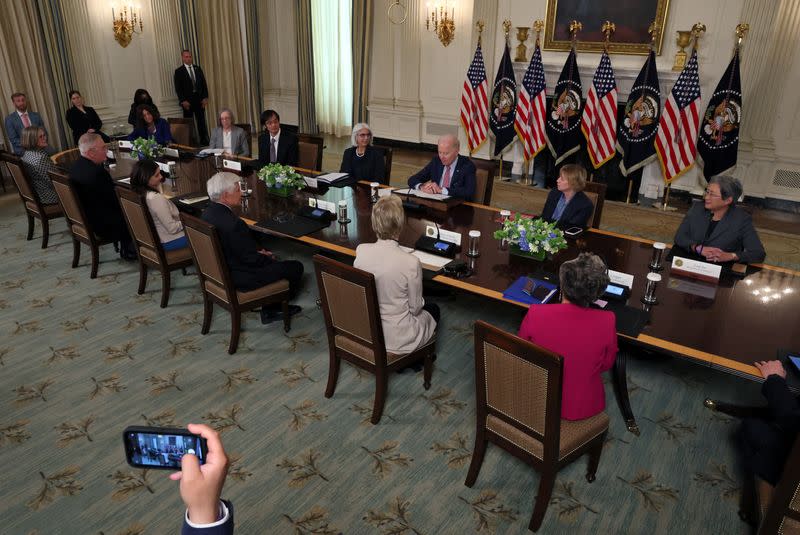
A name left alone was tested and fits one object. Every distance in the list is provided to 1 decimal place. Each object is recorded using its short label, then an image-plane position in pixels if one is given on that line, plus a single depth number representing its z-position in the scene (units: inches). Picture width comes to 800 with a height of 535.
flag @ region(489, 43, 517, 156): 298.7
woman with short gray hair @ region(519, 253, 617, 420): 86.3
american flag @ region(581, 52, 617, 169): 265.4
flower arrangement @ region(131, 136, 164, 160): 227.6
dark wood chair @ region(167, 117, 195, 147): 278.7
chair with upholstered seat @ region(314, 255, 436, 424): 107.3
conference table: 97.7
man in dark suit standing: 360.2
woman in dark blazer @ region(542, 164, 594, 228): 150.7
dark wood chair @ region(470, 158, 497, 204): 185.0
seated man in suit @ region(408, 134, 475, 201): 179.2
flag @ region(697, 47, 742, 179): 237.5
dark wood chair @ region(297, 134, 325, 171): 225.8
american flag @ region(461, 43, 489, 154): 304.8
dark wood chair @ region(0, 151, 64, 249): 199.2
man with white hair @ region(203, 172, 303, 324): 139.3
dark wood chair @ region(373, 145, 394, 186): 210.5
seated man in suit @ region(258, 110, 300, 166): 225.9
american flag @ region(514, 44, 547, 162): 287.9
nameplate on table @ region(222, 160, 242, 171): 209.2
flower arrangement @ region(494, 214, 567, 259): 128.8
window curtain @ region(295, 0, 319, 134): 398.0
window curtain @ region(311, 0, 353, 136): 400.2
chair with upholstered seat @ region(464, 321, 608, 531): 82.2
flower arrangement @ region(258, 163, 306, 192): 180.5
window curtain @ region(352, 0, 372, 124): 363.3
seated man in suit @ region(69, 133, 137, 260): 181.2
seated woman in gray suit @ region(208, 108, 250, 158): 249.3
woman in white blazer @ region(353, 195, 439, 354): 110.9
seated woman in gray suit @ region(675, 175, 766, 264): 129.2
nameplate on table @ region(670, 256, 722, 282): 121.5
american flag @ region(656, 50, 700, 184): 246.2
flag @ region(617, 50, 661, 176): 256.5
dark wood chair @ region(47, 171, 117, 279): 176.4
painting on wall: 261.0
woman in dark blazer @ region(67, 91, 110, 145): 299.9
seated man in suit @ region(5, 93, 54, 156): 277.4
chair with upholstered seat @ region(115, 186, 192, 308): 157.8
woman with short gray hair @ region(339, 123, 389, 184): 209.3
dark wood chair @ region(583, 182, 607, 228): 161.8
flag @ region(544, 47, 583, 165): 277.4
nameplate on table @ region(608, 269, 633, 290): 116.3
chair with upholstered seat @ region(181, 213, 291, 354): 133.6
